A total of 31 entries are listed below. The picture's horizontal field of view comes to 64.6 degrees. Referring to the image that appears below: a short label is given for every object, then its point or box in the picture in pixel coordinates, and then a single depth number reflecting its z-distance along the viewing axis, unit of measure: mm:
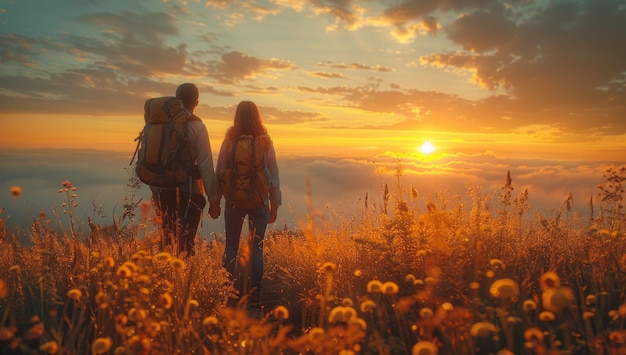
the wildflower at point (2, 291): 3000
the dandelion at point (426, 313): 2721
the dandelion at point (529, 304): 2598
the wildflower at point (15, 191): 2842
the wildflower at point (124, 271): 2666
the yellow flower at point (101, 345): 2293
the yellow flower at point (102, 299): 2461
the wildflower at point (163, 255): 2964
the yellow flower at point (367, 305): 2647
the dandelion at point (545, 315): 2407
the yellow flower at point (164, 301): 2529
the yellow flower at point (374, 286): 2719
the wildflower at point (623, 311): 2578
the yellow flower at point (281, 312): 2684
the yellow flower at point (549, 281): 2438
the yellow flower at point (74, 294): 2587
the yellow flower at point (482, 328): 2303
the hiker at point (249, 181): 5898
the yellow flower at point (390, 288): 2735
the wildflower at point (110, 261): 2779
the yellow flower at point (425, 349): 2217
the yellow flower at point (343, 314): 2557
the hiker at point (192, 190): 5680
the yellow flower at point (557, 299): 2273
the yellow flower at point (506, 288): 2436
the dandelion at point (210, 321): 2701
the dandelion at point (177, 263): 3062
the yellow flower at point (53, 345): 2240
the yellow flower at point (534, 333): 2283
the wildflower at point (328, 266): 2930
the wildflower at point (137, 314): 2506
